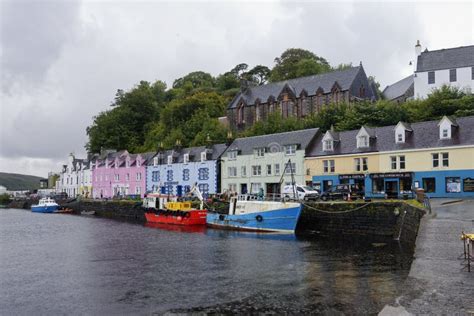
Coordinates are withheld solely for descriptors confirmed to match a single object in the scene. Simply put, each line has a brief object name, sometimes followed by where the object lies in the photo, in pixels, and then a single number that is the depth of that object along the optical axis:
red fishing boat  49.62
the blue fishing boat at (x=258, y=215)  39.50
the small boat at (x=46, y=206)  89.66
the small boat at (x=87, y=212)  79.06
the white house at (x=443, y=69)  69.94
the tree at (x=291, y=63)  108.00
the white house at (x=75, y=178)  102.62
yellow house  43.41
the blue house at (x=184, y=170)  67.19
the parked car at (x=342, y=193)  41.72
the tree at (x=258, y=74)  133.10
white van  42.81
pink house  82.88
